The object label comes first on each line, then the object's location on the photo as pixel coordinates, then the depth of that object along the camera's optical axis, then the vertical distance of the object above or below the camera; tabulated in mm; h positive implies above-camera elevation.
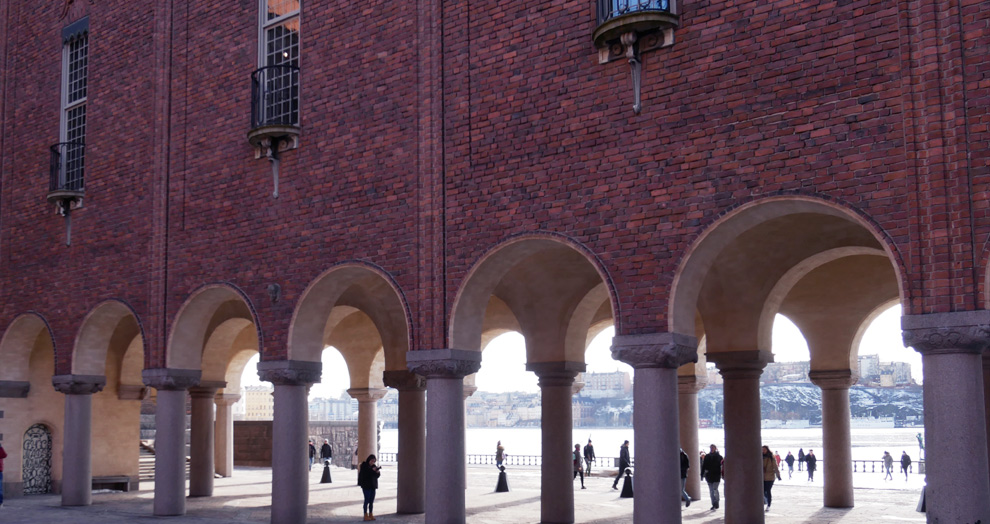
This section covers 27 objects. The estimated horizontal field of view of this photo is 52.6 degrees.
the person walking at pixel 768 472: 20109 -1959
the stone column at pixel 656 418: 12891 -559
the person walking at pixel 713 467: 20062 -1851
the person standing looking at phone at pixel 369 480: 18891 -1906
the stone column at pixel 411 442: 20219 -1310
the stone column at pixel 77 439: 21547 -1247
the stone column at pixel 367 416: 27547 -1049
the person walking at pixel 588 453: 32125 -2499
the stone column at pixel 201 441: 25641 -1598
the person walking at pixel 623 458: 25719 -2105
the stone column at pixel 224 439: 33469 -2017
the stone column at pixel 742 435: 16766 -1024
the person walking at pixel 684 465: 20078 -1797
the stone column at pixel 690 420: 23078 -1034
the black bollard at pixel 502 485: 25359 -2725
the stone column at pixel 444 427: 15250 -762
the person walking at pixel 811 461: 31352 -2737
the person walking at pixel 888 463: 33938 -3072
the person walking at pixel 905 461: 33744 -2959
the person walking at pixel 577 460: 26156 -2187
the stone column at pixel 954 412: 10461 -418
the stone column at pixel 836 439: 20578 -1336
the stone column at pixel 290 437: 17328 -1014
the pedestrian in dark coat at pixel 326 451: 35338 -2555
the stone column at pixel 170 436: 19500 -1096
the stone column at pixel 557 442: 18406 -1214
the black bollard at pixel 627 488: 23375 -2617
